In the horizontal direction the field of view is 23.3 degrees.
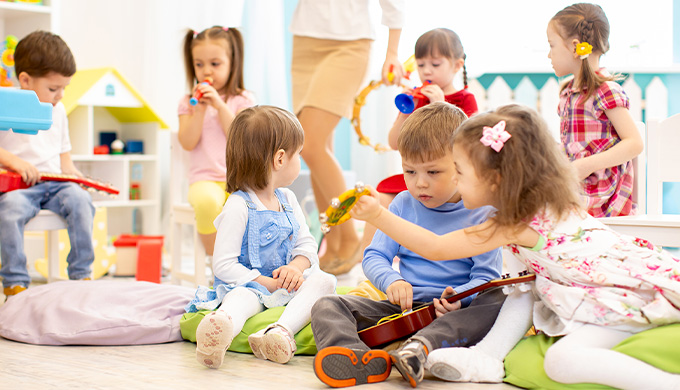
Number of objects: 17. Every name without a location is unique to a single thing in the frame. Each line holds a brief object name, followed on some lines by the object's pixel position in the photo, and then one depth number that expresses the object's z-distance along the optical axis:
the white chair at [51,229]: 4.28
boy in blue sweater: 3.32
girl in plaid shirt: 3.88
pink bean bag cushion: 3.67
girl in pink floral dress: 3.25
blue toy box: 3.30
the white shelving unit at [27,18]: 5.19
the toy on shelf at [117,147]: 5.75
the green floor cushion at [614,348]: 3.17
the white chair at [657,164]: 4.00
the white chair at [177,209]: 4.56
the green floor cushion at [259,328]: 3.57
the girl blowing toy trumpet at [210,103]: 4.44
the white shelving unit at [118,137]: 5.51
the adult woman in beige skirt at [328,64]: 4.57
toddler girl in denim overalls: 3.63
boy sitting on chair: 4.19
